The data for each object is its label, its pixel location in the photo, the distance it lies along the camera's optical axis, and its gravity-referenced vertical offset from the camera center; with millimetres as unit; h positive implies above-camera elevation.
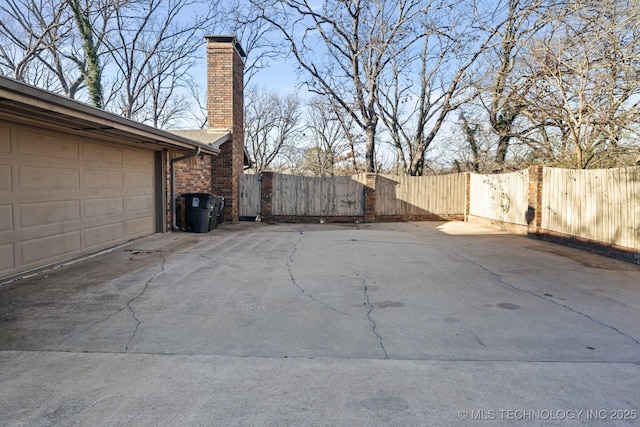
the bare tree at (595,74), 10094 +3278
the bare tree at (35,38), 18797 +7602
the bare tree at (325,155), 29361 +3426
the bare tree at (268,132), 34812 +5593
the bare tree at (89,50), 19125 +7359
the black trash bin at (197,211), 11734 -333
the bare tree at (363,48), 19109 +7215
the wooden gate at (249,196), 15602 +128
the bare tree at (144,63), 24130 +8527
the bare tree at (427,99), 19109 +5270
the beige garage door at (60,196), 6109 +54
